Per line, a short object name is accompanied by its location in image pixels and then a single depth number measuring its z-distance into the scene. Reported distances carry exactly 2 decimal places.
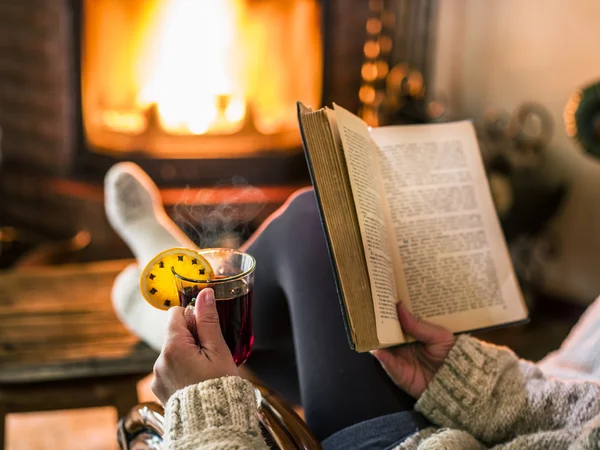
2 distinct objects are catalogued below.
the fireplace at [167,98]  2.02
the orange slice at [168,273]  0.67
